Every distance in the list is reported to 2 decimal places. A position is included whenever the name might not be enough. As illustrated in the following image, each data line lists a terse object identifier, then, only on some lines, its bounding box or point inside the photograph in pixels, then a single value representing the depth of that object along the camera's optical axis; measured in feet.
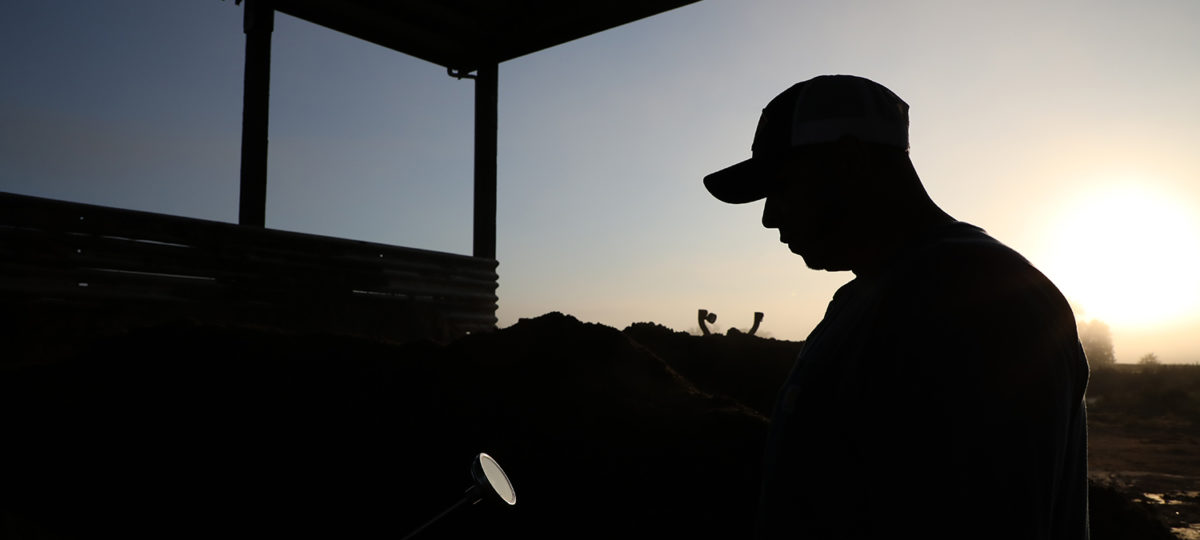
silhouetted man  3.57
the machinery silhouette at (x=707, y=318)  32.59
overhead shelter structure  18.88
